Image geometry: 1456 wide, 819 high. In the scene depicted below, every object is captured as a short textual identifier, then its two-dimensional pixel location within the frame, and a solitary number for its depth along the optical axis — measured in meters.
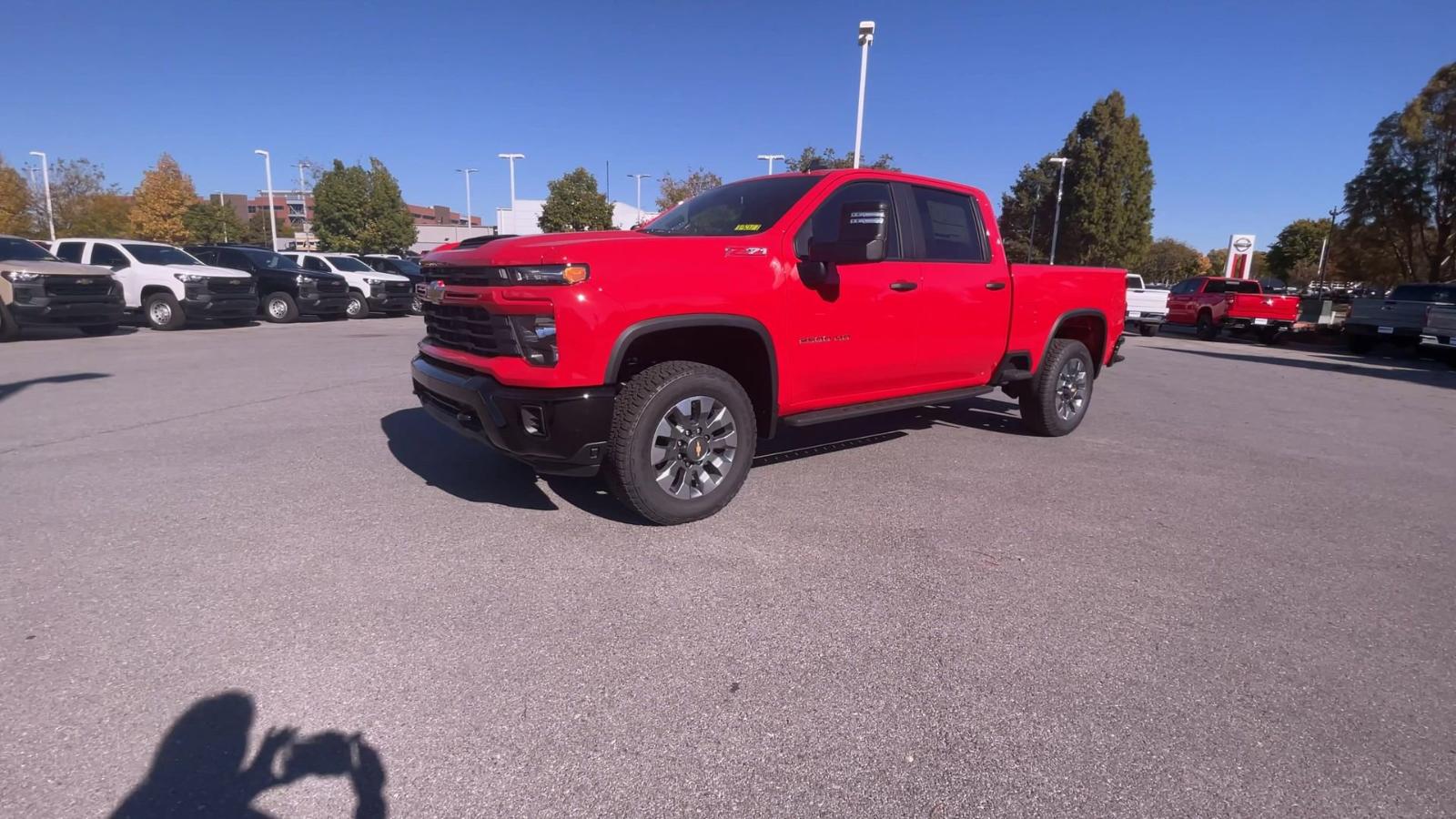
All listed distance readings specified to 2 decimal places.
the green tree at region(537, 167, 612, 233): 39.09
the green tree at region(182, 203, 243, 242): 53.59
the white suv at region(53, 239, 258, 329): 14.23
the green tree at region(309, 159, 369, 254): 47.25
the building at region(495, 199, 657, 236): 53.62
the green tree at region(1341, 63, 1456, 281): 28.89
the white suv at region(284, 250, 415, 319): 19.36
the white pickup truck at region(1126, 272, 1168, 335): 23.41
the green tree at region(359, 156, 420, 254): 48.28
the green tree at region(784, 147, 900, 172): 27.39
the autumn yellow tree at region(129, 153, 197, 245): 51.62
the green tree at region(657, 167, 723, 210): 40.62
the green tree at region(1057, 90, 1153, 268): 39.03
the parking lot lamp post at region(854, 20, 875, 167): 17.16
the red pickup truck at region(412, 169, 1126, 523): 3.64
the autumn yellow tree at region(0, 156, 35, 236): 44.56
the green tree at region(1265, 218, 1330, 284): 72.31
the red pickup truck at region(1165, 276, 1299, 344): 21.58
